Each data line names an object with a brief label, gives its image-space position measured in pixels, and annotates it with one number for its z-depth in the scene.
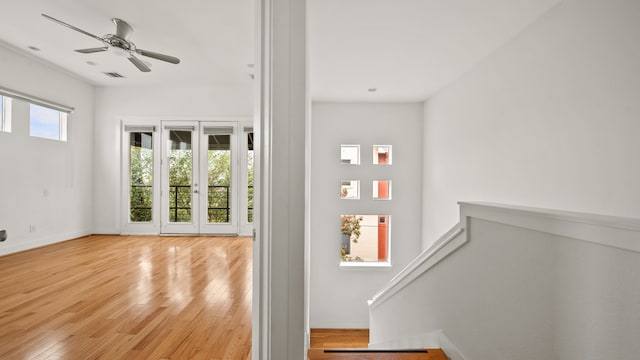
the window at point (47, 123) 4.18
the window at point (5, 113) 3.79
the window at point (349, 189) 5.22
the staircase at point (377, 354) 1.58
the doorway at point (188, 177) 5.32
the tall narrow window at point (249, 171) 5.36
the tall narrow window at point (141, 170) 5.34
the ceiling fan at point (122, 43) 3.11
